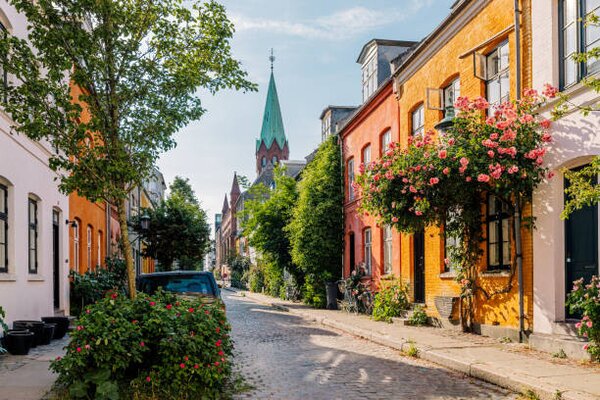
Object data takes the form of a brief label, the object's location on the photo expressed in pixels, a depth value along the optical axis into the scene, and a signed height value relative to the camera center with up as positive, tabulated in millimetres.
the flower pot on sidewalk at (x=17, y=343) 9844 -1869
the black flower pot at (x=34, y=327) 10836 -1786
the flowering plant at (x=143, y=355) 6298 -1376
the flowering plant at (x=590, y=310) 8266 -1237
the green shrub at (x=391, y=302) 16328 -2166
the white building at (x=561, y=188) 9406 +579
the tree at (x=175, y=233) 30344 -336
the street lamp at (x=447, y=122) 11039 +1857
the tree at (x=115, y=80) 7422 +1940
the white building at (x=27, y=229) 11477 -1
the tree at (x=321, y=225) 22922 +3
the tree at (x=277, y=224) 27312 +68
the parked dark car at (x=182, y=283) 11625 -1093
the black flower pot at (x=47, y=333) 11336 -1986
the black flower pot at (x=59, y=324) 12516 -2010
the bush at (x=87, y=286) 16844 -1679
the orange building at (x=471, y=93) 11094 +2898
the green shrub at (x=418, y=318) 14844 -2338
